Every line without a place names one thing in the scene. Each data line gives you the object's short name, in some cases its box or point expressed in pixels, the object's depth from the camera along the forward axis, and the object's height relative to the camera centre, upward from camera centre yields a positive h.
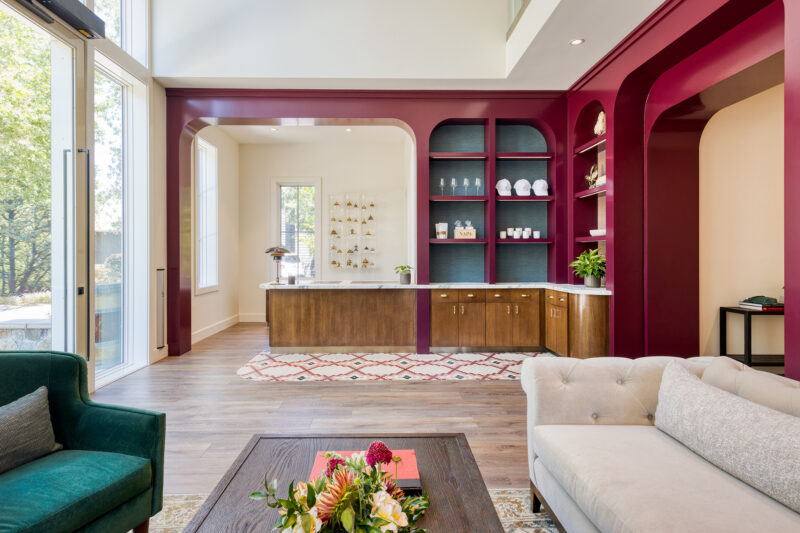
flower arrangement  0.88 -0.52
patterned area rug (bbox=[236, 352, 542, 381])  4.19 -1.10
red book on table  1.34 -0.70
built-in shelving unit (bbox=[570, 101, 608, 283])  4.93 +0.83
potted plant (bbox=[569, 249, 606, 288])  4.40 -0.04
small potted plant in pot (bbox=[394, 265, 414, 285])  5.32 -0.14
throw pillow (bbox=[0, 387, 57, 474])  1.49 -0.60
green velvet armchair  1.31 -0.72
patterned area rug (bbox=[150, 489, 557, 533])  1.83 -1.13
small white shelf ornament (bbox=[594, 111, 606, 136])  4.43 +1.47
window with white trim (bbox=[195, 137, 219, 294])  6.51 +0.78
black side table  4.04 -0.72
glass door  2.84 +0.58
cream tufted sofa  1.19 -0.69
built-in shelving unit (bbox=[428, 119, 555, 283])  5.48 +0.76
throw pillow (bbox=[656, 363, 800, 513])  1.20 -0.56
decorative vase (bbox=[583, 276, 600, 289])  4.46 -0.20
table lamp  5.48 +0.17
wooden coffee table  1.19 -0.72
